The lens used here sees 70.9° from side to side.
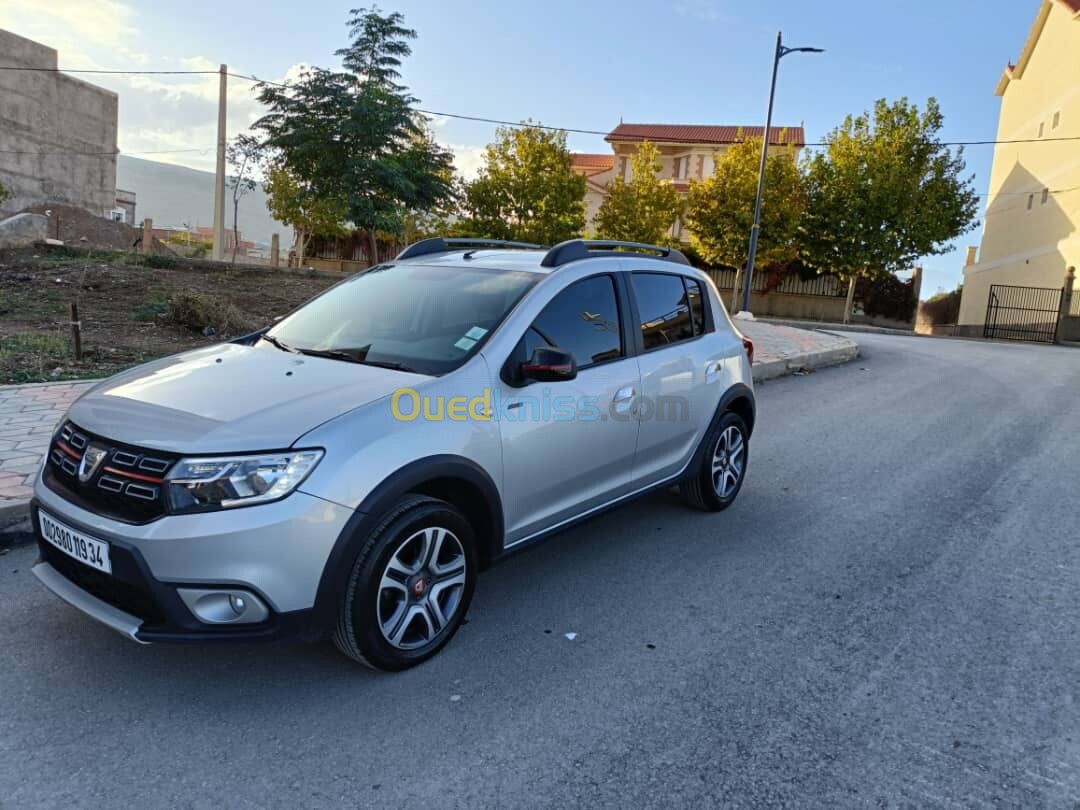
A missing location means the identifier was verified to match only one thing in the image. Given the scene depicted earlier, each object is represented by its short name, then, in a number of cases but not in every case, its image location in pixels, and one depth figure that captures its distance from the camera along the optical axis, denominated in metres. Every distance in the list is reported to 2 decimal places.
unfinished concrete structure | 32.31
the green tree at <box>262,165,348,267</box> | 32.41
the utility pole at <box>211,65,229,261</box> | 24.86
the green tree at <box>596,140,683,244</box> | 37.19
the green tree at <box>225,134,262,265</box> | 25.69
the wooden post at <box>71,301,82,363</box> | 8.44
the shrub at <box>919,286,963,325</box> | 43.41
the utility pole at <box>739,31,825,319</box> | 22.20
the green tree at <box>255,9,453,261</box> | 22.02
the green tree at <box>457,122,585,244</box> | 35.09
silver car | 2.68
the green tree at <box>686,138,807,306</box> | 33.47
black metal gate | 28.03
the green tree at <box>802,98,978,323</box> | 31.47
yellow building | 29.81
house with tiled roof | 50.54
